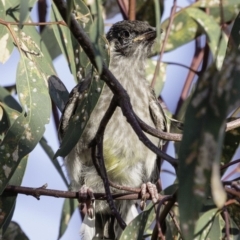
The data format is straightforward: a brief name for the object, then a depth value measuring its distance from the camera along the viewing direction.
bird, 8.13
